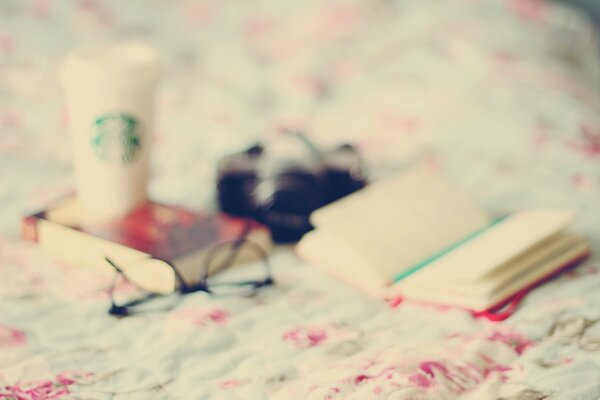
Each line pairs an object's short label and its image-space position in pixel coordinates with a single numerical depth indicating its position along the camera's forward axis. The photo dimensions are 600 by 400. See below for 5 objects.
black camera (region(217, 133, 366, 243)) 1.70
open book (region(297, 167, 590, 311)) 1.57
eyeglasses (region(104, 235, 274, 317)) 1.57
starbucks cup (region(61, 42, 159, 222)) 1.64
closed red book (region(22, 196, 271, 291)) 1.61
